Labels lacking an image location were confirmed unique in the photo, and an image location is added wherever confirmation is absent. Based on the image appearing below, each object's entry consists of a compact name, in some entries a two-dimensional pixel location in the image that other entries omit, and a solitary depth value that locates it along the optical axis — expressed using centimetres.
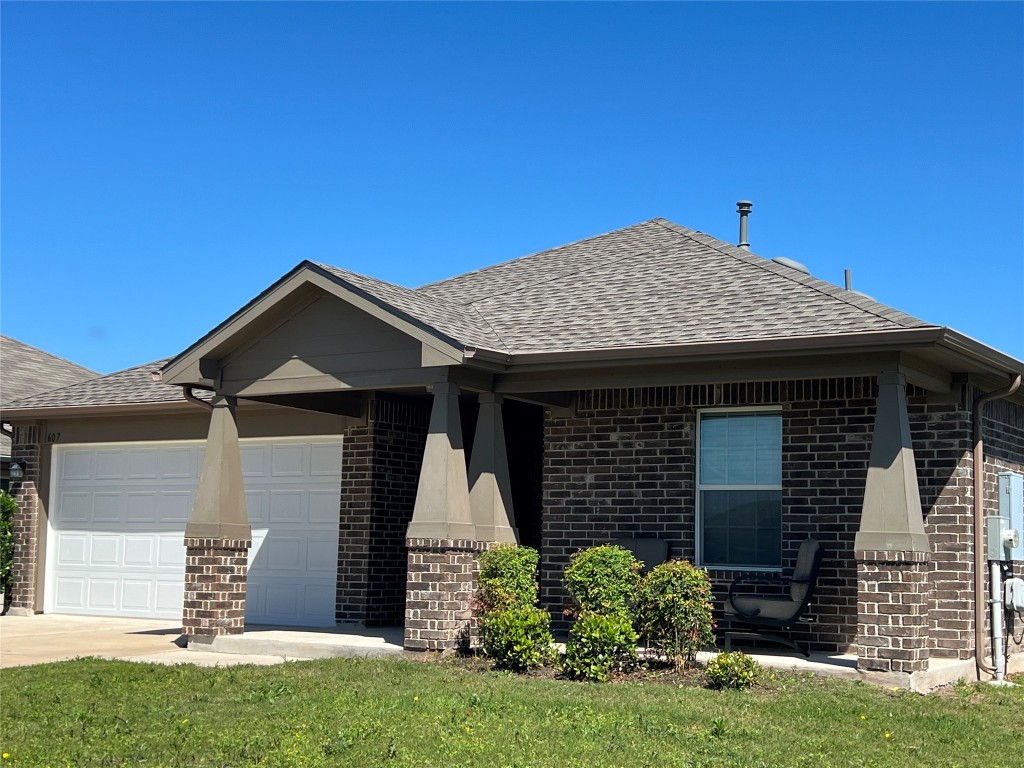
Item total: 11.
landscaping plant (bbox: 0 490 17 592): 1944
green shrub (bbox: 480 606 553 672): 1140
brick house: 1131
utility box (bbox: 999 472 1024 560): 1291
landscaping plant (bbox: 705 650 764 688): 1022
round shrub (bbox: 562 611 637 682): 1103
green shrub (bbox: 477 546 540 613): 1190
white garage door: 1655
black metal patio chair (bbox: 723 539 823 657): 1186
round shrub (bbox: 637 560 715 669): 1112
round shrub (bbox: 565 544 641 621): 1141
